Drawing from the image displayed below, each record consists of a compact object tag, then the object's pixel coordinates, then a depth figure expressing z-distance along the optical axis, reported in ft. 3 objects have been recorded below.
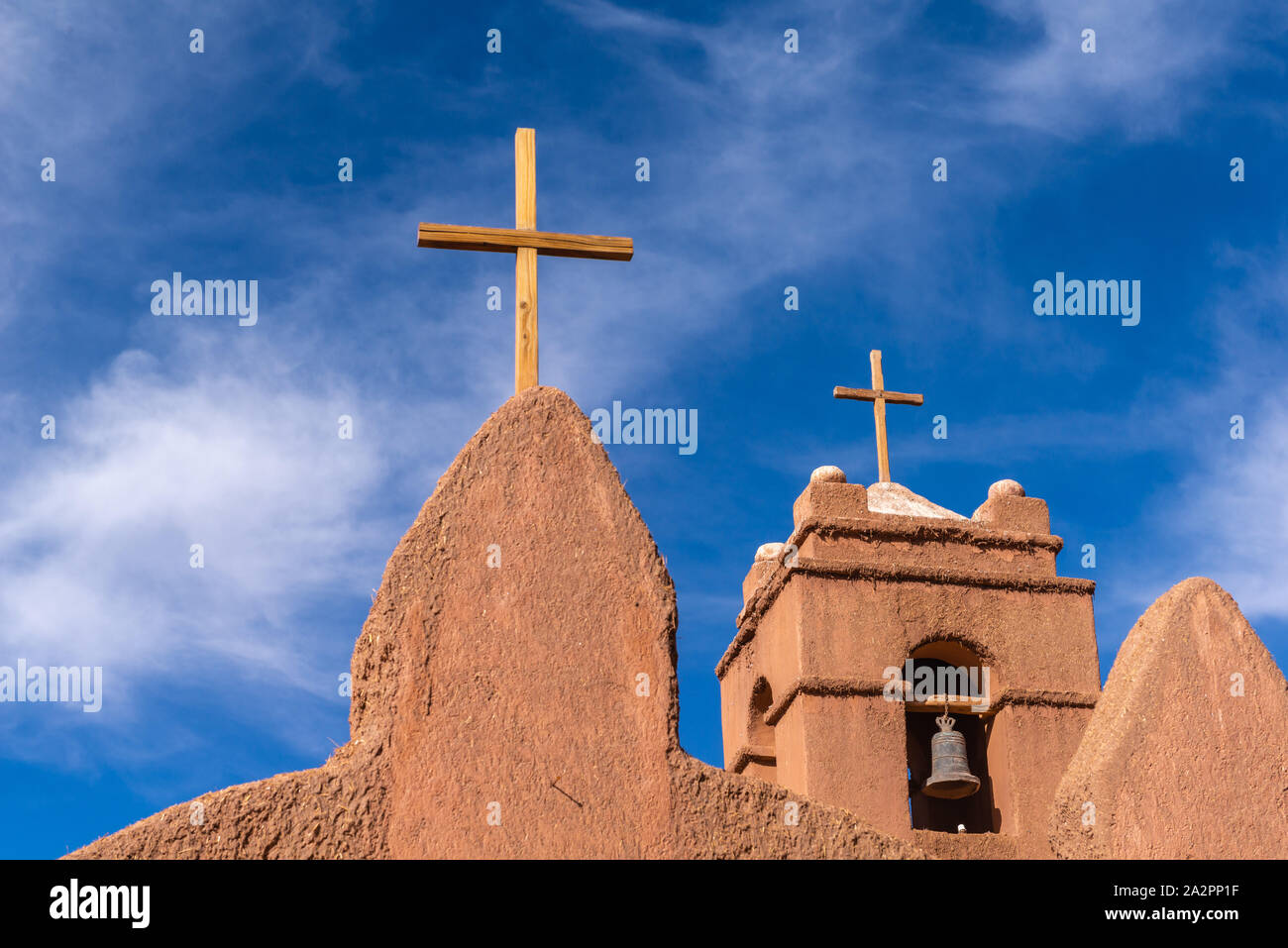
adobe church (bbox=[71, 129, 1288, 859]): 39.37
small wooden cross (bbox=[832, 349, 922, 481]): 97.50
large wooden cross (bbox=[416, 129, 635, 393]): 48.21
